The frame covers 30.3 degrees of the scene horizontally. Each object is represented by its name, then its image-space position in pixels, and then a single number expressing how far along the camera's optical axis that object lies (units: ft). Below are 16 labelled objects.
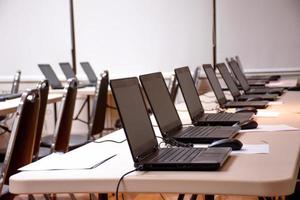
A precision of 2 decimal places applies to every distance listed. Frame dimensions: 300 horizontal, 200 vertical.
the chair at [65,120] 10.75
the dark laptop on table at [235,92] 11.99
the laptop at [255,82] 15.99
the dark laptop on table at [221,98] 10.52
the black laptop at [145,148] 4.93
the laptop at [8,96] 13.56
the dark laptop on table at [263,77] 19.73
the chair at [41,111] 10.11
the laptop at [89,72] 21.67
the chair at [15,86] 18.38
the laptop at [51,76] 20.66
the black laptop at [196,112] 8.17
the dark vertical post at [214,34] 22.71
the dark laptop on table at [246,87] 13.70
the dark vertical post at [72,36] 23.53
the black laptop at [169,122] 6.61
